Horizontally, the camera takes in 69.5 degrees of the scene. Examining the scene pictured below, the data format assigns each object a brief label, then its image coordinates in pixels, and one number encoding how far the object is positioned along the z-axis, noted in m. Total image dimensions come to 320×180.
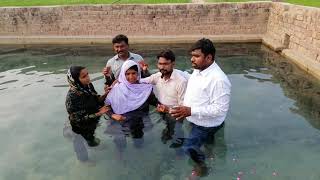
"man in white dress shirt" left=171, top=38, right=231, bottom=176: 2.93
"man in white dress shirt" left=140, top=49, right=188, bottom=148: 3.44
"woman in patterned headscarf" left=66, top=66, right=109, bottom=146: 3.45
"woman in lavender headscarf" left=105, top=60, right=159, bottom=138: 3.64
